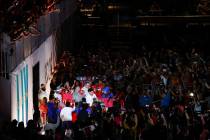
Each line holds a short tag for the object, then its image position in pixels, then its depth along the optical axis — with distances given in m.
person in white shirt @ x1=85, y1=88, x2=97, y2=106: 32.56
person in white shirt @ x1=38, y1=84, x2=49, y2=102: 30.56
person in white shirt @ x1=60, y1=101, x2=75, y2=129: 27.99
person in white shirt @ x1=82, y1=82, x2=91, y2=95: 33.12
